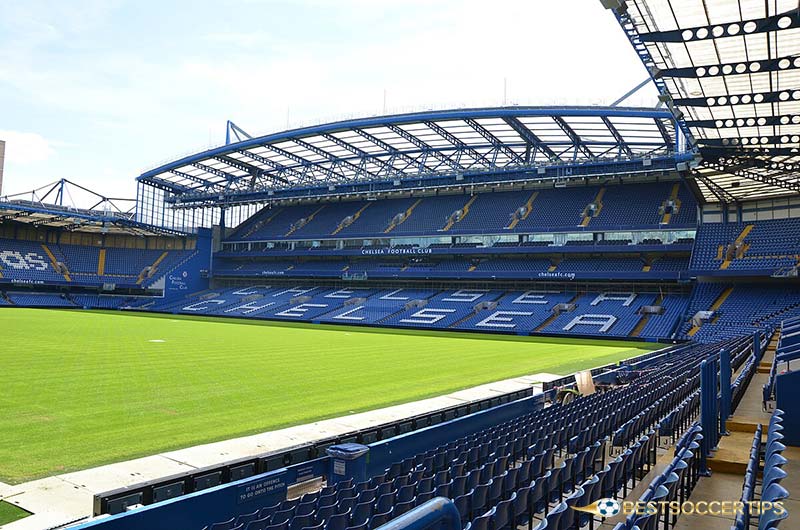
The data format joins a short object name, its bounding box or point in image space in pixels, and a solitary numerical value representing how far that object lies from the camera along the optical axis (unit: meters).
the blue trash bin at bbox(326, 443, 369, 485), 9.03
